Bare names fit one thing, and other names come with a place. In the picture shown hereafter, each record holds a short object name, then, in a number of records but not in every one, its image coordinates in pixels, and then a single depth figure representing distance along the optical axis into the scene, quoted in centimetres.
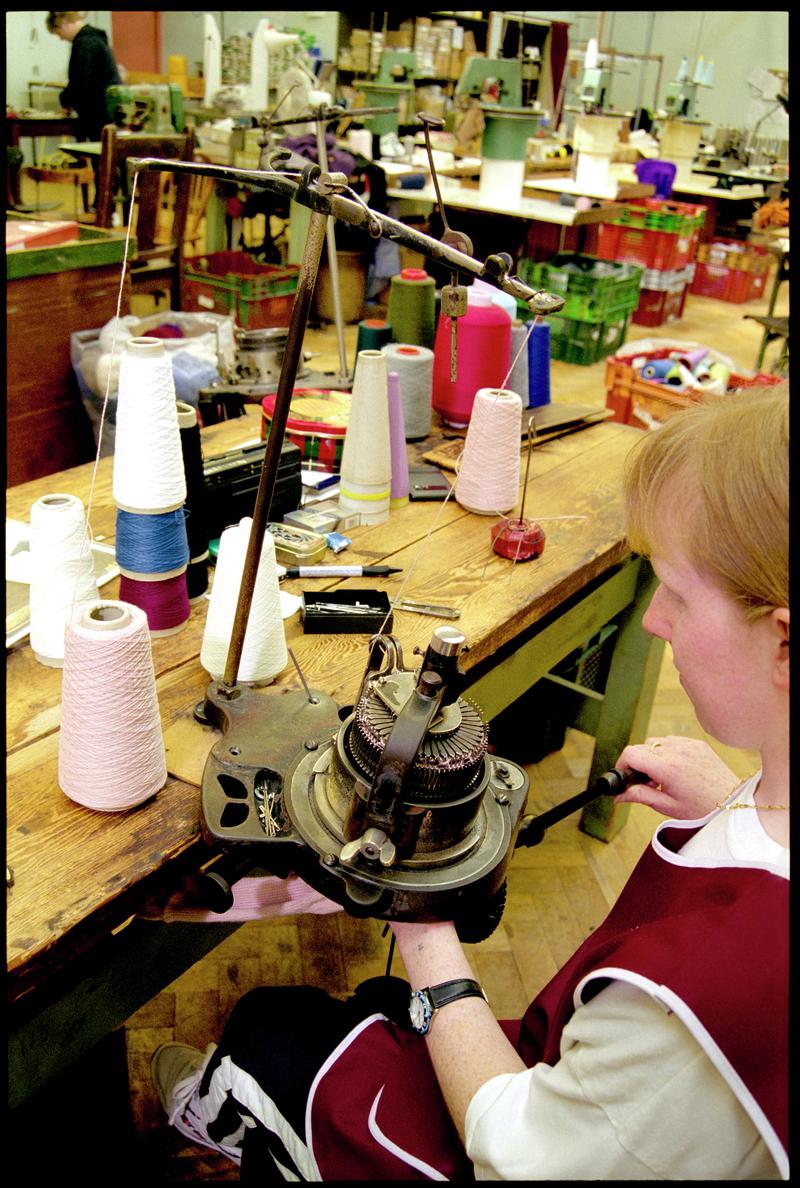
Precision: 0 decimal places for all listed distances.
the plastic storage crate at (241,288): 434
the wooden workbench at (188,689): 94
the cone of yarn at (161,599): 130
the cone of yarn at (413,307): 228
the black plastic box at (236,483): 152
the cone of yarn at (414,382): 201
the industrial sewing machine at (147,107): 629
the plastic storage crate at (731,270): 759
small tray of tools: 140
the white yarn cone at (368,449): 163
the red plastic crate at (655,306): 666
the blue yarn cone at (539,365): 229
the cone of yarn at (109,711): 95
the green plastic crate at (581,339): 555
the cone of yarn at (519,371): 224
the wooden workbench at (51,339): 298
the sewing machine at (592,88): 534
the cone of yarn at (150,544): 125
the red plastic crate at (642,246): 616
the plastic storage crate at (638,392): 373
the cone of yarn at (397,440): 174
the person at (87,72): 628
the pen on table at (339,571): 154
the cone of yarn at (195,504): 139
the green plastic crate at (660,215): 596
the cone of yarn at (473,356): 207
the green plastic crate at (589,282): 523
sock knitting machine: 90
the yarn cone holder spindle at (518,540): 165
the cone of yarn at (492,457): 174
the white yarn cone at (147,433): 121
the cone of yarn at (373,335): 224
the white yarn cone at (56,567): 121
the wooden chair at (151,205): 394
